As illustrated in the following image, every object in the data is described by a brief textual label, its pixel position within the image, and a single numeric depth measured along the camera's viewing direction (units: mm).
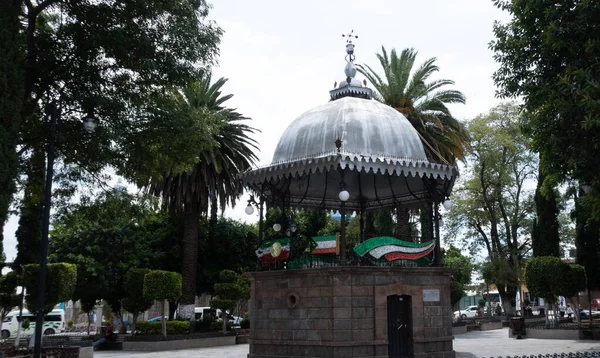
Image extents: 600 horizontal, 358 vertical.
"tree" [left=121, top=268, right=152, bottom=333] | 30375
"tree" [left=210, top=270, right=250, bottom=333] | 31453
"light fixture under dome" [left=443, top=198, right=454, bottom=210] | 18508
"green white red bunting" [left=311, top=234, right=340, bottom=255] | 17797
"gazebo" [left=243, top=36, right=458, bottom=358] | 16984
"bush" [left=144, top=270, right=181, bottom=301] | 28594
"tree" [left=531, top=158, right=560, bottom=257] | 37344
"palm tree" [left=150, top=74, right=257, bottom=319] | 32844
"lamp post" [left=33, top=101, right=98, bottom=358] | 14031
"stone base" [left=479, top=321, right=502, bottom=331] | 39988
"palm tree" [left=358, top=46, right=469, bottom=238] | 31219
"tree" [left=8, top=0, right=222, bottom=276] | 17078
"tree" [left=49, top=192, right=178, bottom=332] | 34750
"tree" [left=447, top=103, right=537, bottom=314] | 42031
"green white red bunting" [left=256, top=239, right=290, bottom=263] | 19078
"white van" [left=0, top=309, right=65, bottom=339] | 47431
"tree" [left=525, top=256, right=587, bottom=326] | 27359
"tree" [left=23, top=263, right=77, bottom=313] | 23172
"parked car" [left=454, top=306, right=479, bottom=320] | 68562
